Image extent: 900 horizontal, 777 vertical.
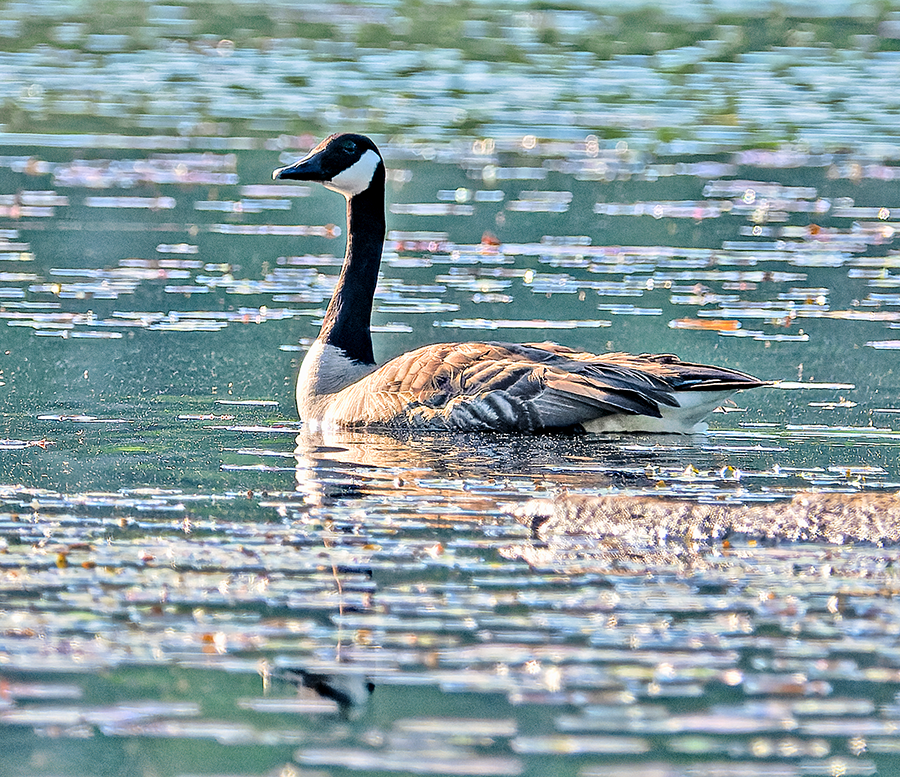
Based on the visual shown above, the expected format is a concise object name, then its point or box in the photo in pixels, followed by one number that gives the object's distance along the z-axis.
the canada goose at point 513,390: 20.86
